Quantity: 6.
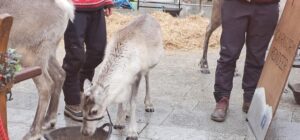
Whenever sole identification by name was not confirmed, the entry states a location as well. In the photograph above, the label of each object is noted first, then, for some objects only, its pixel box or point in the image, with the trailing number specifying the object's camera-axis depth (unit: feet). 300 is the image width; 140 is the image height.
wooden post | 8.59
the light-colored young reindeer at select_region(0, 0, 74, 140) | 15.46
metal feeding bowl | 14.46
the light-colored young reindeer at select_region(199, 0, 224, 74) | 22.98
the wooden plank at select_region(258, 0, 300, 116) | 12.48
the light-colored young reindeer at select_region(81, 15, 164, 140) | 13.84
